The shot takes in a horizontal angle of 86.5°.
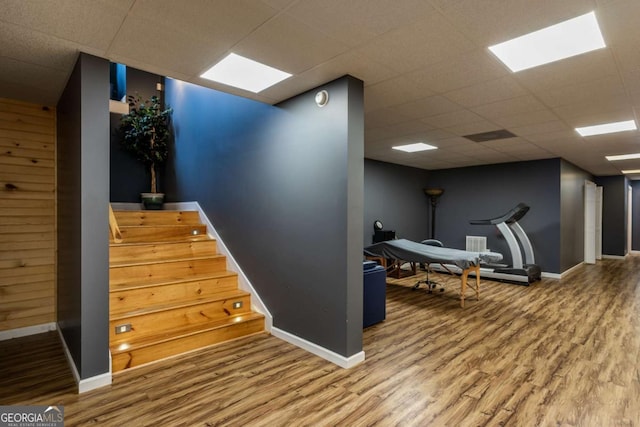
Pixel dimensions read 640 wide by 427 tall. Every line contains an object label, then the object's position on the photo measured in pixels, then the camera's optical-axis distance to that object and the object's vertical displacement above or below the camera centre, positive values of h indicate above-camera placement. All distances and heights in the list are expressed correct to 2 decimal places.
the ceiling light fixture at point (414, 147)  5.60 +1.13
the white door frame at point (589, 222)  8.33 -0.19
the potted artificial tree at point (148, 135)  5.30 +1.22
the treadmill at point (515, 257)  6.16 -0.81
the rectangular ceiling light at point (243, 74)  2.56 +1.13
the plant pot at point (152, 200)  5.30 +0.19
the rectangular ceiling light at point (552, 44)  2.03 +1.12
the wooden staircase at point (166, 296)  2.91 -0.85
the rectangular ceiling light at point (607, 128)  4.09 +1.10
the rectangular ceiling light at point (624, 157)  6.18 +1.09
